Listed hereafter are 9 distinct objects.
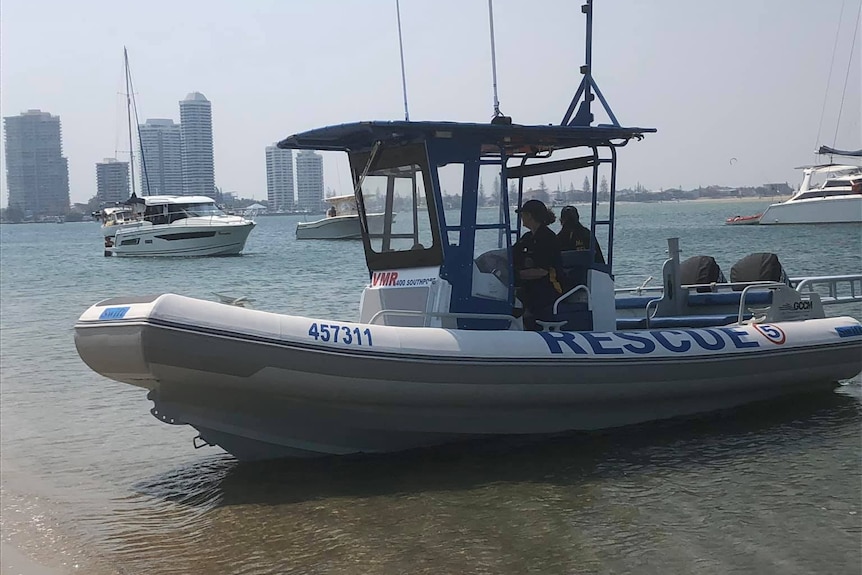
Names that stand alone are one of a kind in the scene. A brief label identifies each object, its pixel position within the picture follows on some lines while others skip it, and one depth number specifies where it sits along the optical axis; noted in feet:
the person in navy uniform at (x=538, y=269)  25.62
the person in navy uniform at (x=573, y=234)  26.53
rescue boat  20.97
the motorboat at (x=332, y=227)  178.09
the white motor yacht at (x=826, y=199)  166.30
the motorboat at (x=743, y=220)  208.45
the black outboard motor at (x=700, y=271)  33.12
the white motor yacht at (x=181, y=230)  130.52
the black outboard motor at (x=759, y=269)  32.37
